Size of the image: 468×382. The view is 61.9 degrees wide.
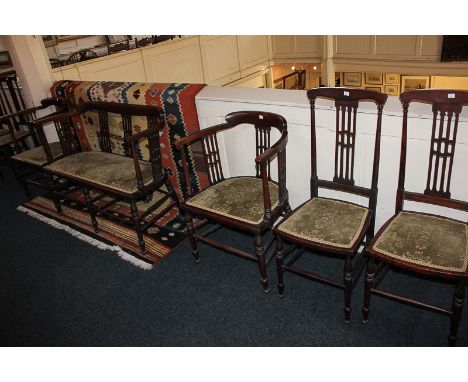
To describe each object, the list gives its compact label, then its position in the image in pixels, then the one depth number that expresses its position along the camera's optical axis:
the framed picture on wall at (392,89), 8.26
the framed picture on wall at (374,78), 8.38
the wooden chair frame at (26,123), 3.43
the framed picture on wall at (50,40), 6.98
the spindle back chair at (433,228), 1.67
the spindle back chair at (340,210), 1.91
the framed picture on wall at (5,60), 5.61
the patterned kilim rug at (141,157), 2.79
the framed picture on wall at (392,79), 8.16
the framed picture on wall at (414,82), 7.82
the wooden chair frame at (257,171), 2.10
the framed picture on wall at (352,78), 8.56
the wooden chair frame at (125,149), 2.60
